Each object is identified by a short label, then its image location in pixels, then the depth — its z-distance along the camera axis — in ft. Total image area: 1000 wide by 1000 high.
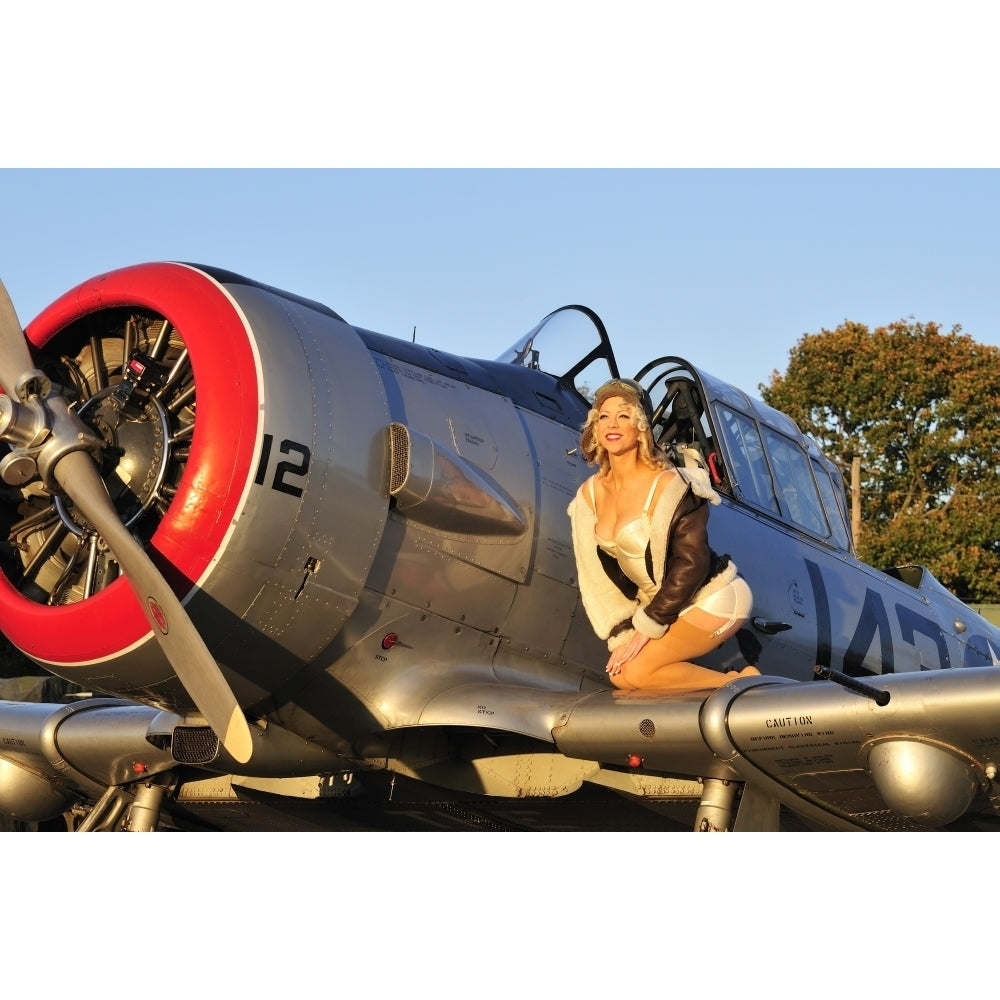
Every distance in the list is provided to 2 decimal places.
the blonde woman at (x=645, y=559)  19.72
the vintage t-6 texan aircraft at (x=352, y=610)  18.29
